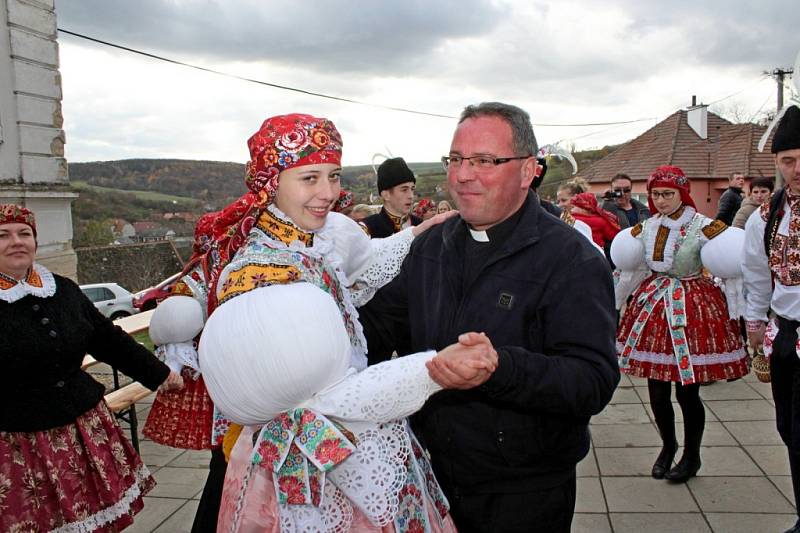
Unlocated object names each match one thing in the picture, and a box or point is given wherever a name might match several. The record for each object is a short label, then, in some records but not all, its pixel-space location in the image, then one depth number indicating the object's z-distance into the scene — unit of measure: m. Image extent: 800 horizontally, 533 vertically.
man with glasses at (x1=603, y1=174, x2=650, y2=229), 8.17
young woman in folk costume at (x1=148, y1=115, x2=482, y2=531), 1.50
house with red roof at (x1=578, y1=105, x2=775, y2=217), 24.55
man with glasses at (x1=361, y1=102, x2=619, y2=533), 1.82
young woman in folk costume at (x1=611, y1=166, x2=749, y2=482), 4.04
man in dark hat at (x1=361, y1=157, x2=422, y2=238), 5.34
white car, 16.19
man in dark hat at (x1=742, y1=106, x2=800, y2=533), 3.06
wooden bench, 4.52
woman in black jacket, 2.82
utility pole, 25.16
